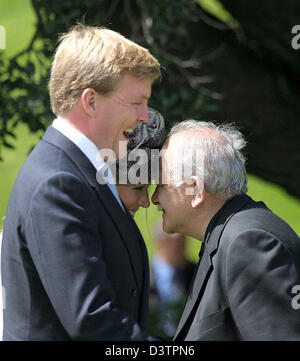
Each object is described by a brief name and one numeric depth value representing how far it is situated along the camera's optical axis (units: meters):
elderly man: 5.11
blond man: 4.66
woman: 6.04
